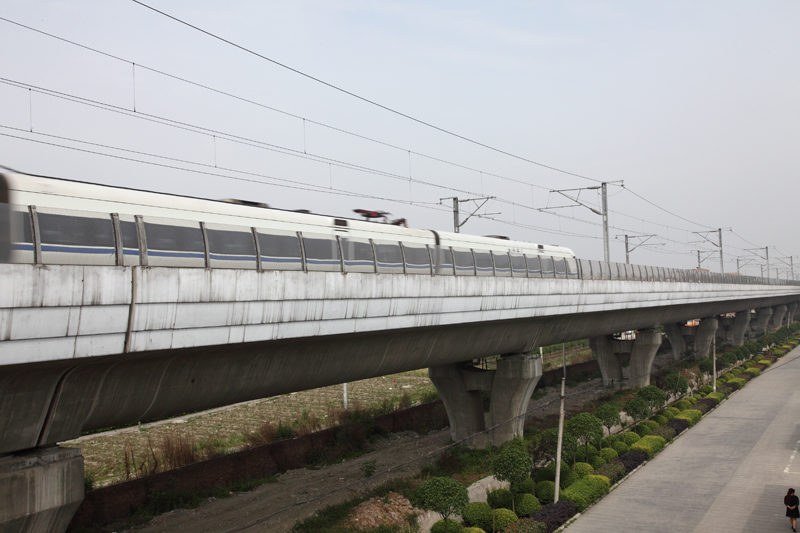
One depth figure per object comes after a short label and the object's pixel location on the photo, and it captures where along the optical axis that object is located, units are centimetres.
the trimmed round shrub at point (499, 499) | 2259
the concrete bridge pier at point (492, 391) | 3008
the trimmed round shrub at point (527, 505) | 2194
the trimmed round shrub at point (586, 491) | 2297
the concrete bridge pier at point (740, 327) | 8244
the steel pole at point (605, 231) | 3809
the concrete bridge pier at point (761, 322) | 9750
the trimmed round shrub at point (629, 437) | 3228
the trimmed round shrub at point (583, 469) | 2643
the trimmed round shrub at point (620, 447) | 3056
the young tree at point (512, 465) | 2200
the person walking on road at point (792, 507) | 1970
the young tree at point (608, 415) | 3172
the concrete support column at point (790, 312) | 12391
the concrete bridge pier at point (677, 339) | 6956
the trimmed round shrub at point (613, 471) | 2640
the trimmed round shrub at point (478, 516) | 2066
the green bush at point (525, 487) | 2389
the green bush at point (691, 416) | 3800
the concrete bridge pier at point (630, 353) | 4894
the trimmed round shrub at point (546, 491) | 2355
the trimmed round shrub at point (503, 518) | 2036
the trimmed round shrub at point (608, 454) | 2900
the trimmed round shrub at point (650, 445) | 3051
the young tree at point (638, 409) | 3594
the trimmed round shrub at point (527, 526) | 1947
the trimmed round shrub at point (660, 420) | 3675
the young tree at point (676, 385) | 4494
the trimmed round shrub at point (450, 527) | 1933
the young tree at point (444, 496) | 1878
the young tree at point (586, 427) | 2731
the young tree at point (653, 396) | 3719
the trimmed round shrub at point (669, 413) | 3828
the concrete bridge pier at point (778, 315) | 11056
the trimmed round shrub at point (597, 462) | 2781
